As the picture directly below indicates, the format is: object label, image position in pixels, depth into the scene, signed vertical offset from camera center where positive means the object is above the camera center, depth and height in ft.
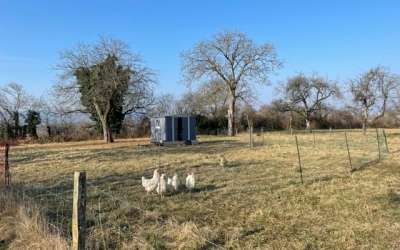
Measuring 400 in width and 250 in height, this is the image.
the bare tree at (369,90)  108.68 +10.25
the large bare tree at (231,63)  118.83 +19.58
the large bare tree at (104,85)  89.20 +10.77
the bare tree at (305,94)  149.69 +13.08
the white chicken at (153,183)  26.94 -3.25
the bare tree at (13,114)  116.88 +6.48
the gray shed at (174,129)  79.00 +0.66
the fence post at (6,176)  29.17 -2.81
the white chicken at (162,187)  26.66 -3.45
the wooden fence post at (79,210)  12.45 -2.26
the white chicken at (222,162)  41.32 -3.08
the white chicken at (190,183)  27.99 -3.39
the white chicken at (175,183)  27.58 -3.32
